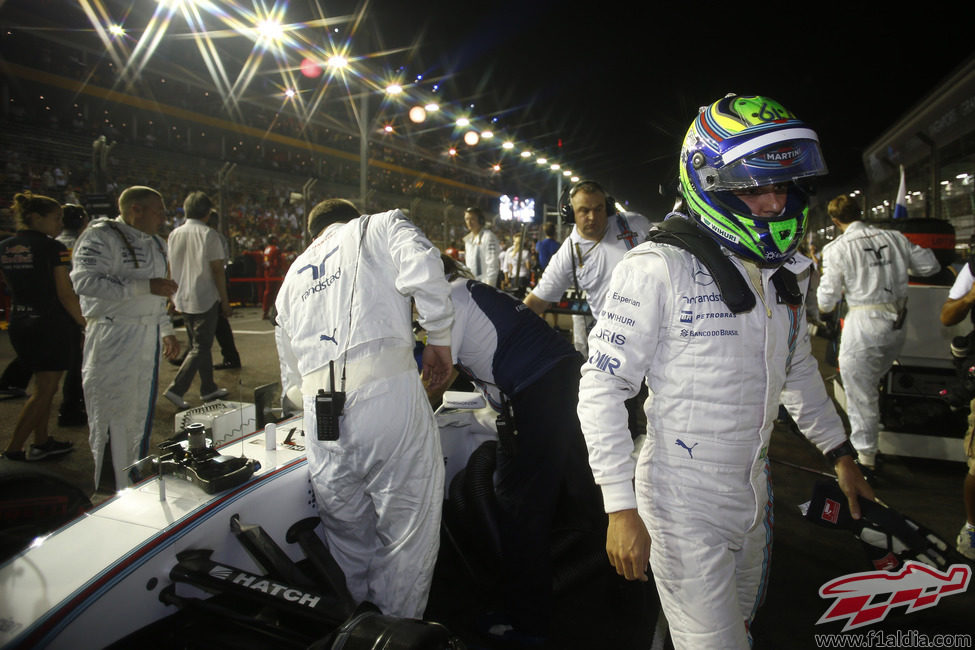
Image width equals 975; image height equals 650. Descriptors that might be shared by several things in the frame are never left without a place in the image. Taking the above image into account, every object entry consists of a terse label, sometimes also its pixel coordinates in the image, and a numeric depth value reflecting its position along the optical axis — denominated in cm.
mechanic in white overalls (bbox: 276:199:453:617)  209
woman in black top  410
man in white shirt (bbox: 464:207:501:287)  949
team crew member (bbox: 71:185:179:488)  358
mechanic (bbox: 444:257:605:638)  229
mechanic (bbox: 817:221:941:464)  425
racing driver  147
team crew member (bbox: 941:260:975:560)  298
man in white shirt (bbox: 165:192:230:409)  572
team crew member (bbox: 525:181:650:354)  416
